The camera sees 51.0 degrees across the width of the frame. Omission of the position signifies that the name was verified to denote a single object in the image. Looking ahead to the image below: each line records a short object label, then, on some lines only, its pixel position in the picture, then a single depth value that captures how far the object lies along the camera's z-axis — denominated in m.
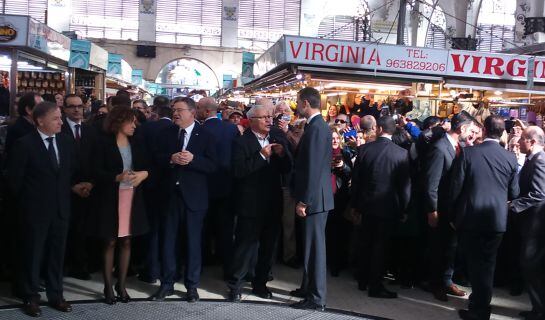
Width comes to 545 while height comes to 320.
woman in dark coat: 4.84
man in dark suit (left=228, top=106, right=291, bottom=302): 5.08
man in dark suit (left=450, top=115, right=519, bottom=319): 4.65
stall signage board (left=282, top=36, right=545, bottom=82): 8.46
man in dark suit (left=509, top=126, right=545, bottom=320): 4.71
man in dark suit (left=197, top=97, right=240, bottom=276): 5.82
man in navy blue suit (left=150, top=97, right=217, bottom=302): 5.05
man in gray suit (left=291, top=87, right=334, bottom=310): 4.69
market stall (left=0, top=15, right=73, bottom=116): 8.33
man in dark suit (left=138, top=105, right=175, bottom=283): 5.44
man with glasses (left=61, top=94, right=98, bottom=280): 5.66
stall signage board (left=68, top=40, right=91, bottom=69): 11.31
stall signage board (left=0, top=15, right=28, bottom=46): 8.24
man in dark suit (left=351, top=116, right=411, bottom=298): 5.36
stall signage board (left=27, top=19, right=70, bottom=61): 8.64
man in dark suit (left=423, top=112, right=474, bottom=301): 5.28
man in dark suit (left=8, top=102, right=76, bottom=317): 4.58
